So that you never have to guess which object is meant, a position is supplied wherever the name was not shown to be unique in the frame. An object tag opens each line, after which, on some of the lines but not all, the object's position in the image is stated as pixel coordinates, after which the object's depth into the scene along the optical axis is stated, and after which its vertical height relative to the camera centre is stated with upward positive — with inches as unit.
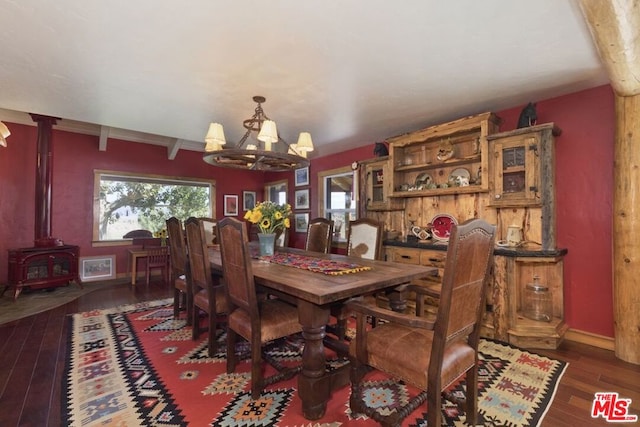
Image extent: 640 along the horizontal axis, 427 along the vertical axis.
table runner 78.0 -14.5
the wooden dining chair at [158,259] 184.5 -27.8
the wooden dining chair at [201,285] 87.2 -22.2
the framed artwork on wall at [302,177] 226.8 +33.2
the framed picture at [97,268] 186.4 -33.9
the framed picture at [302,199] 227.0 +15.0
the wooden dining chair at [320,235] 130.0 -8.4
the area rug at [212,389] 61.5 -43.5
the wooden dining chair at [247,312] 66.7 -24.8
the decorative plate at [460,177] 126.3 +18.9
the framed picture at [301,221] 230.4 -2.9
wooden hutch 100.6 +7.9
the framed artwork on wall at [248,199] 255.1 +16.3
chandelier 93.4 +22.1
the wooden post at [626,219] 84.7 -0.3
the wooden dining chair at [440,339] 46.3 -24.1
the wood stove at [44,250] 149.7 -18.0
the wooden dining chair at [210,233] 170.8 -9.7
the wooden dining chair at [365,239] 111.5 -8.9
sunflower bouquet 99.1 +0.5
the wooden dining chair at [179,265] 109.2 -19.5
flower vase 104.7 -9.5
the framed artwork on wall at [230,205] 244.1 +10.8
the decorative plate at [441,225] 135.6 -3.6
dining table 60.4 -16.1
